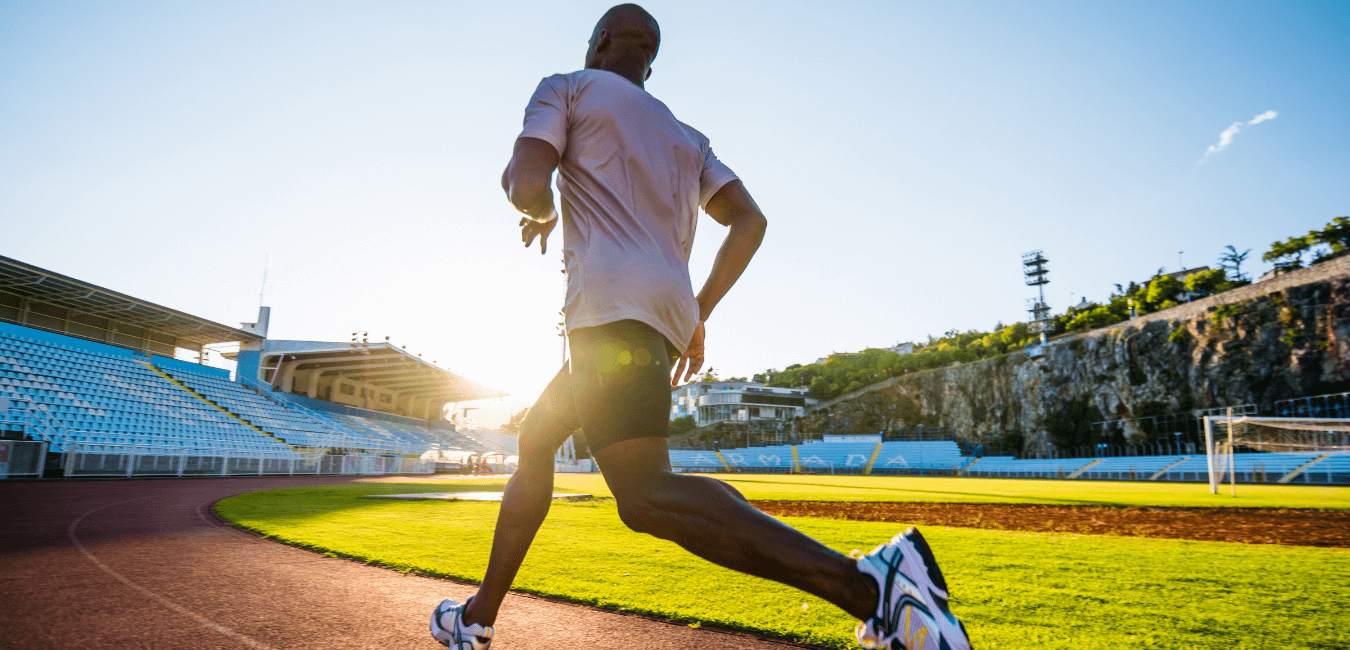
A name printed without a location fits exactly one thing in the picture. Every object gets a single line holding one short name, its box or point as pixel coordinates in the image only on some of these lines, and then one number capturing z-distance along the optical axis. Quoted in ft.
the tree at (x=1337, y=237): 149.18
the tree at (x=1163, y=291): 178.50
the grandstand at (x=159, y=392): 53.47
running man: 3.87
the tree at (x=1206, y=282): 174.07
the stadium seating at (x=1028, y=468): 129.14
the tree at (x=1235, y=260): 193.88
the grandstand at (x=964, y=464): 93.40
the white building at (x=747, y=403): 247.70
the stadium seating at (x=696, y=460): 150.98
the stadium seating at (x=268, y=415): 79.87
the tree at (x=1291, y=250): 159.12
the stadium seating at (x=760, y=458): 157.58
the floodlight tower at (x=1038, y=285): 209.06
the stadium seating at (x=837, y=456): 152.46
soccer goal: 91.04
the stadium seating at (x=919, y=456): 153.69
